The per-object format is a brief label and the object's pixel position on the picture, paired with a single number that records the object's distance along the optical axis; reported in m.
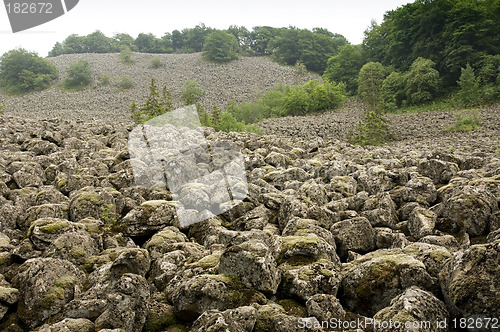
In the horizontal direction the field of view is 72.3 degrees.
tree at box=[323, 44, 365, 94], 67.25
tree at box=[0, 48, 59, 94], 72.62
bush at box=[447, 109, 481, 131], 28.06
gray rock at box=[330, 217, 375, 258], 6.11
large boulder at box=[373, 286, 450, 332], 3.39
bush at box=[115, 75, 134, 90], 78.56
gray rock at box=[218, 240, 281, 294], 4.35
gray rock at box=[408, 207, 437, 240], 6.23
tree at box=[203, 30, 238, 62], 101.19
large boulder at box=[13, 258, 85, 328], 4.32
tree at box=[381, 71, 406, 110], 48.81
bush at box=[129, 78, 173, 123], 27.43
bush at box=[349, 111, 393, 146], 26.97
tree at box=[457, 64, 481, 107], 37.12
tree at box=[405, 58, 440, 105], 45.25
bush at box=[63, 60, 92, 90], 76.65
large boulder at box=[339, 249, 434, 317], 4.21
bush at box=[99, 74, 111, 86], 80.32
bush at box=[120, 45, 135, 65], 98.74
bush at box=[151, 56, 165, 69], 95.25
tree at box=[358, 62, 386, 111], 44.56
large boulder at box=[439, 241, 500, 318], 3.44
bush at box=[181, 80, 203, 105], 68.49
